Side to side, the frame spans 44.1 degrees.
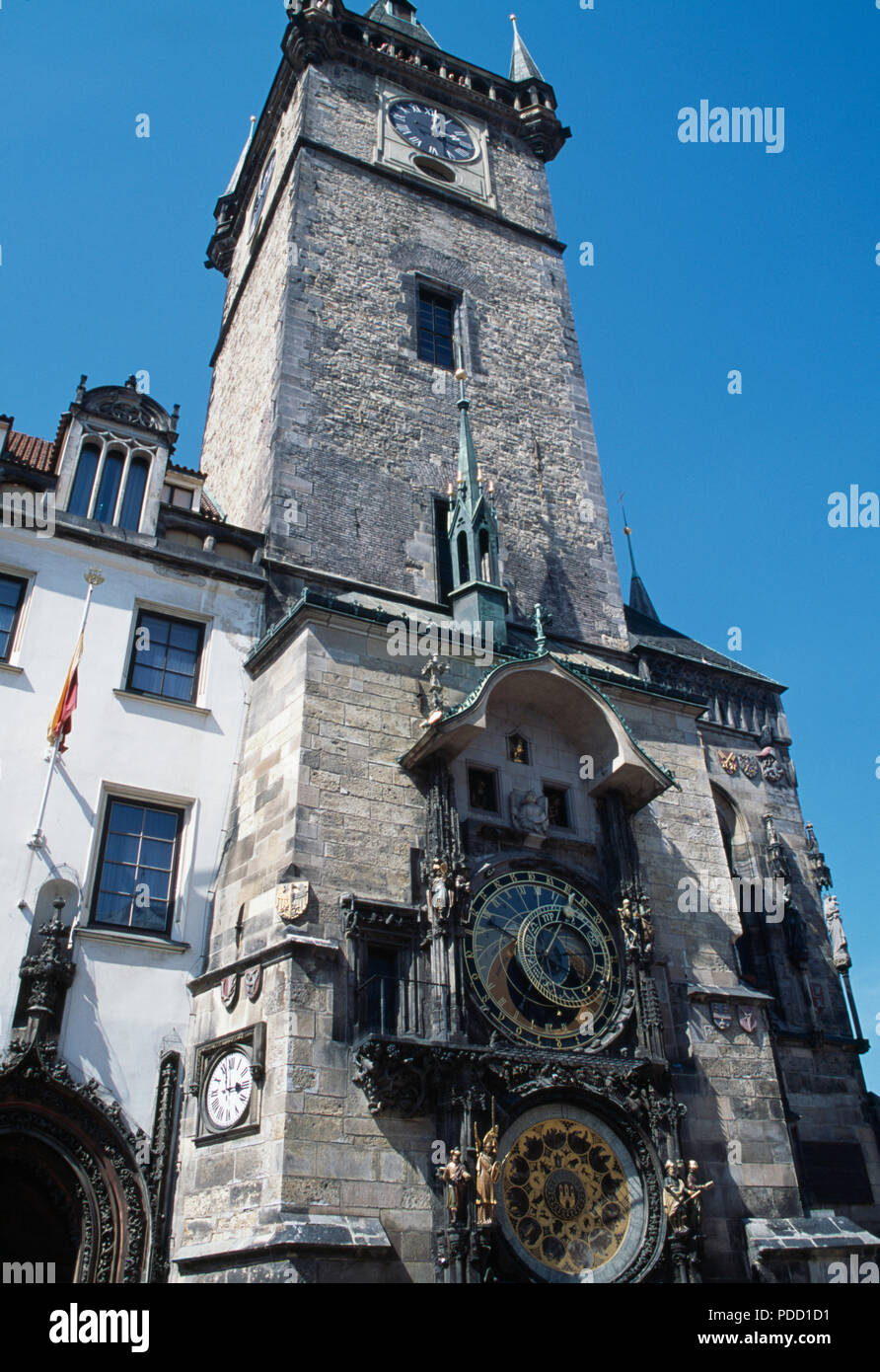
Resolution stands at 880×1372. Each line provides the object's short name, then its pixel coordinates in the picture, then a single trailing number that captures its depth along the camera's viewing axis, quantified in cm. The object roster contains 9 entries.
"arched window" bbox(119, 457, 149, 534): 1587
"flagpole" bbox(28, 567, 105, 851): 1248
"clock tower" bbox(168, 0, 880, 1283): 1108
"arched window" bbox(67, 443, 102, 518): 1555
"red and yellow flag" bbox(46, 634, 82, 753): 1282
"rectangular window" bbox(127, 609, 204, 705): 1466
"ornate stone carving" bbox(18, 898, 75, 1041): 1154
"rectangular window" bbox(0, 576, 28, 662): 1394
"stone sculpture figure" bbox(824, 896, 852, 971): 1808
